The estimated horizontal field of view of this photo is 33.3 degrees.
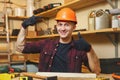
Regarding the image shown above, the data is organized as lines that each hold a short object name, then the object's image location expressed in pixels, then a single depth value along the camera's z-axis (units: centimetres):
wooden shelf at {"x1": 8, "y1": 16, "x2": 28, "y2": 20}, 400
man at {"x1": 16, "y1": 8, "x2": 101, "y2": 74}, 204
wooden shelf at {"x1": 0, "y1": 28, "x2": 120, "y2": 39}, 203
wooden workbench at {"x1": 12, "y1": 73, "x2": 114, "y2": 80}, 140
